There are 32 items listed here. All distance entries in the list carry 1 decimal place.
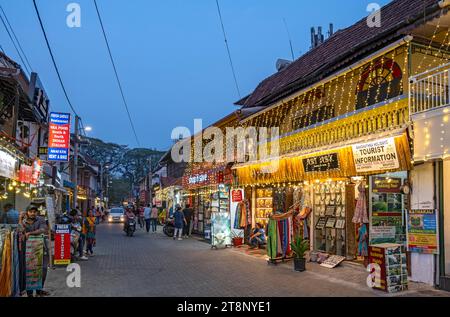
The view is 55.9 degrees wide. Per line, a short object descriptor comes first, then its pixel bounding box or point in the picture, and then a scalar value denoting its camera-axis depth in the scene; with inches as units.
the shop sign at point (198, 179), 924.0
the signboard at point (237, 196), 733.9
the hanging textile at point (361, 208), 440.1
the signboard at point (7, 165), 569.0
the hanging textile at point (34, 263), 335.6
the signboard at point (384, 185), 451.5
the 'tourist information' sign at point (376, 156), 387.3
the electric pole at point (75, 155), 1010.8
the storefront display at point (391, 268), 347.9
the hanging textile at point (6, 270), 301.9
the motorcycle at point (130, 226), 959.6
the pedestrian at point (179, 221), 884.6
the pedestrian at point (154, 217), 1135.9
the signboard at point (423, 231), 356.8
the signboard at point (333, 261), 476.2
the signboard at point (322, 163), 478.2
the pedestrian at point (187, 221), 938.4
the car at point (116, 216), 1748.3
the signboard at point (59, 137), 858.1
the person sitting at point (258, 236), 654.5
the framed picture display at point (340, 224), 515.3
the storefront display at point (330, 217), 520.7
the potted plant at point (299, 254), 461.7
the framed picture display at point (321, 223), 548.4
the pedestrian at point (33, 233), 338.6
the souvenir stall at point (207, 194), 776.9
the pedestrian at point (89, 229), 589.6
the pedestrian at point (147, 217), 1126.4
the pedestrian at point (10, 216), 553.9
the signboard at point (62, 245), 490.3
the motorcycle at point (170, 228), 973.5
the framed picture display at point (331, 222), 530.6
